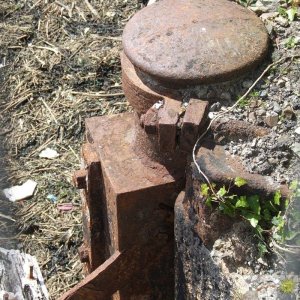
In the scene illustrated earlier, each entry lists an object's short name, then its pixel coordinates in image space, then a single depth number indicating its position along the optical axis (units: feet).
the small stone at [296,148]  5.79
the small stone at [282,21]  6.80
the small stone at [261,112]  6.09
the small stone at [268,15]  6.95
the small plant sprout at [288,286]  5.26
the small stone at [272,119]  6.01
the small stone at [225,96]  6.20
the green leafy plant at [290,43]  6.53
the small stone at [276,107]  6.08
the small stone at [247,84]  6.25
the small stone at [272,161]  5.82
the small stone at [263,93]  6.22
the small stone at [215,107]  6.14
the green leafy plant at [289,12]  6.83
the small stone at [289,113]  6.01
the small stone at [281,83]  6.25
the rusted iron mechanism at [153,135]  6.12
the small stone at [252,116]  6.06
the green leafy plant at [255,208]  5.58
